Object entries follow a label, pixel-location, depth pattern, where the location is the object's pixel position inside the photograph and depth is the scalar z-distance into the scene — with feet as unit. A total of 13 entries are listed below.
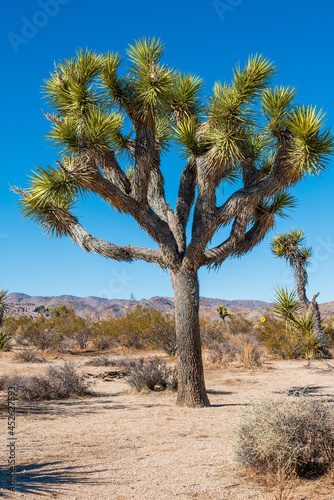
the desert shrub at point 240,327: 75.56
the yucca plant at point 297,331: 37.04
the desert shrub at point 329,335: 58.29
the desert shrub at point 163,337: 56.13
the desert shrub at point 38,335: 64.69
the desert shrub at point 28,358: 49.42
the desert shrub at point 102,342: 66.54
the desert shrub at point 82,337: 68.03
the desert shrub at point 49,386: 27.58
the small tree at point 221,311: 110.93
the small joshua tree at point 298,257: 53.47
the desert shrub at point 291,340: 46.88
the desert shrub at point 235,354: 44.55
